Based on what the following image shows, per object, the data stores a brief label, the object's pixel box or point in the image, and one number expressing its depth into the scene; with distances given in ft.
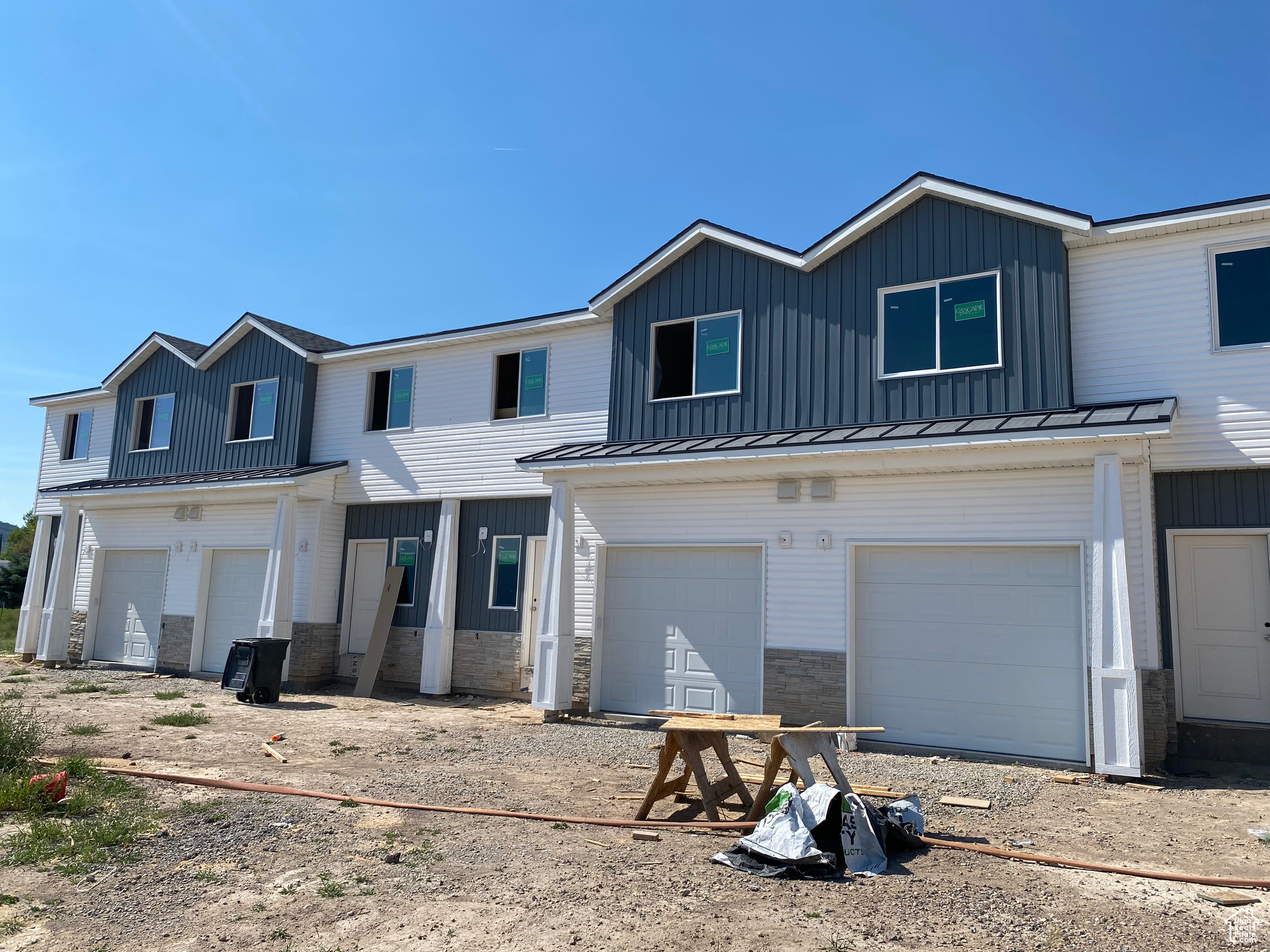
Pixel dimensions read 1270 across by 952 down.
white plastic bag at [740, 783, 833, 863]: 18.63
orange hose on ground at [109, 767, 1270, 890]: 18.43
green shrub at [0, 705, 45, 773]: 24.63
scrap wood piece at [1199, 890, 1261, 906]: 17.19
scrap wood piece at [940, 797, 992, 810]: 25.04
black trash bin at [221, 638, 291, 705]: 46.52
